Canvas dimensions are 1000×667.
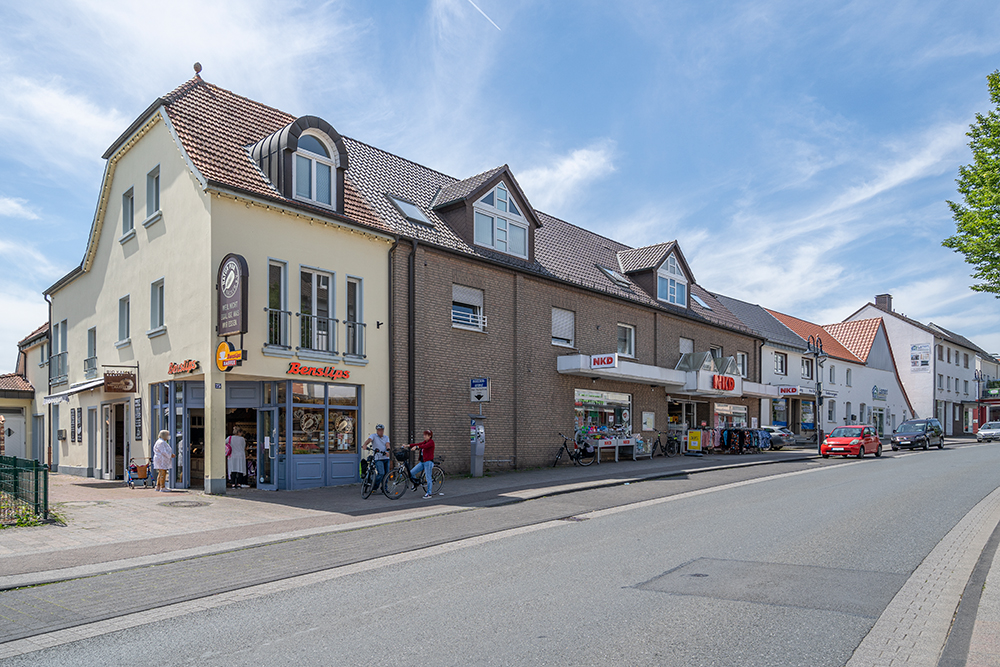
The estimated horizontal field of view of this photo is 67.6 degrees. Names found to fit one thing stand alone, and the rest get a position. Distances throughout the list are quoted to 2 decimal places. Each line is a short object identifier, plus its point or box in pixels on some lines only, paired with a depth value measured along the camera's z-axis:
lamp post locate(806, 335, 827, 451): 32.47
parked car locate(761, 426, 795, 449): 35.00
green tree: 12.16
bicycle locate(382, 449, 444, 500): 15.84
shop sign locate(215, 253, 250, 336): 14.84
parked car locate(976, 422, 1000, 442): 49.09
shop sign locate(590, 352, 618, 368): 23.33
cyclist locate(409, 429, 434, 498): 15.57
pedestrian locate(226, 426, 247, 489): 16.73
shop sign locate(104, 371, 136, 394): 18.88
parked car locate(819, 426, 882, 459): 29.50
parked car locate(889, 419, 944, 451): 37.59
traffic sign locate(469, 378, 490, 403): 19.17
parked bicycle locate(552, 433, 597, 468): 23.81
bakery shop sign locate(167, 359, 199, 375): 16.26
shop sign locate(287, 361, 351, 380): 16.58
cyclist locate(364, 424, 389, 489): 15.40
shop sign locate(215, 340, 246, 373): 14.93
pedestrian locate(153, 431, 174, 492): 16.81
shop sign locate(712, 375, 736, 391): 29.92
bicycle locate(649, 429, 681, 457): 28.58
